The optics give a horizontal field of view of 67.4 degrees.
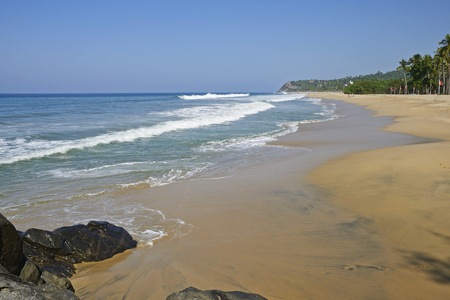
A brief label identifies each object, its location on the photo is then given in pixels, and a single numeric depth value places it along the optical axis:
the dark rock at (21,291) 2.70
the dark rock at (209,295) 3.34
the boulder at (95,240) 5.41
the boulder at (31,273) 3.97
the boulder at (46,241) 5.07
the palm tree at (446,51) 63.75
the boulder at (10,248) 3.75
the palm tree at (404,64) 89.30
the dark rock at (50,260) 4.91
